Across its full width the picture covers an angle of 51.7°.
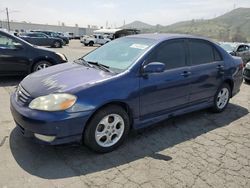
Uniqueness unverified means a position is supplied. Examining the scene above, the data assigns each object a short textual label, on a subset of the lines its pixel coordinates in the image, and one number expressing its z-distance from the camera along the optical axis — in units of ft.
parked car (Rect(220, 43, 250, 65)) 43.50
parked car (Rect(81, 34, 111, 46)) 112.81
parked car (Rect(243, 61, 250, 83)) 29.86
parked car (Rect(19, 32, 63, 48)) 83.91
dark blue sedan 10.52
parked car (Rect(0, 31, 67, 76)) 23.56
